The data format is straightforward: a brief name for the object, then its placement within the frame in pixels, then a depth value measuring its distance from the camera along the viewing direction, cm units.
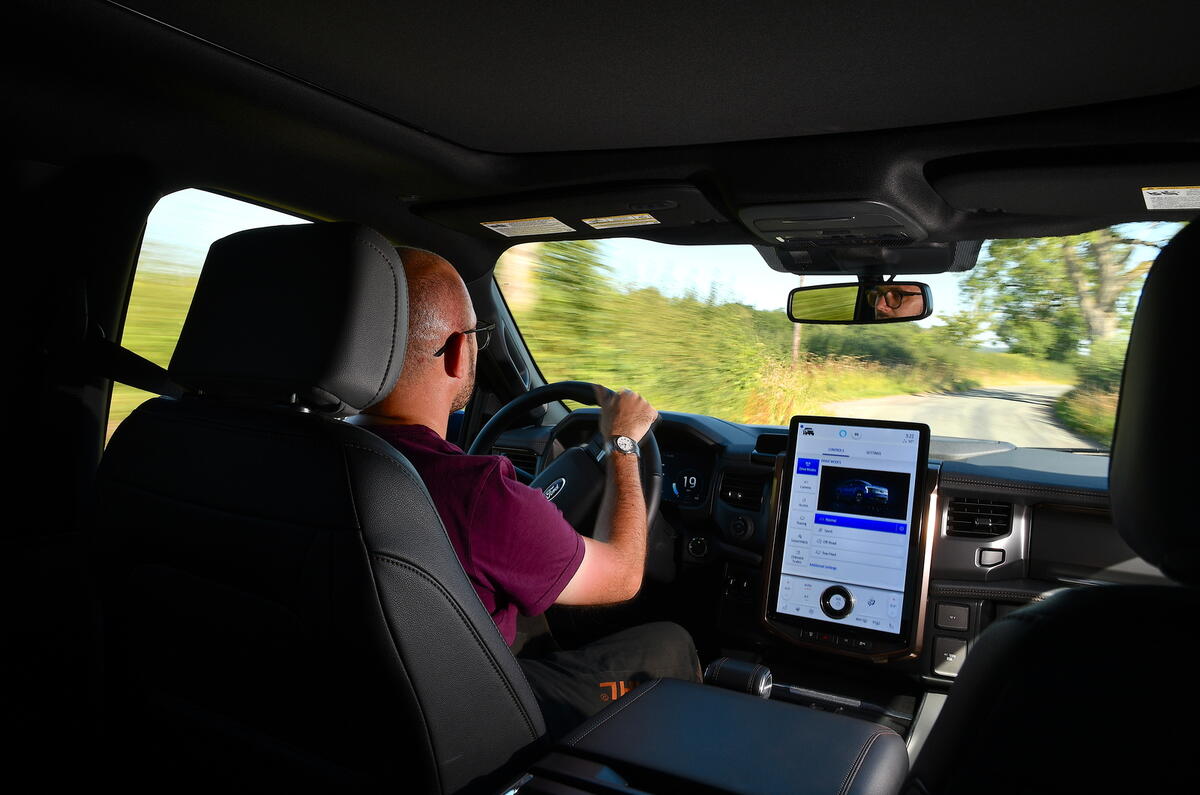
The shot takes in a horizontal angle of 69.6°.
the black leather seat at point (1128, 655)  85
